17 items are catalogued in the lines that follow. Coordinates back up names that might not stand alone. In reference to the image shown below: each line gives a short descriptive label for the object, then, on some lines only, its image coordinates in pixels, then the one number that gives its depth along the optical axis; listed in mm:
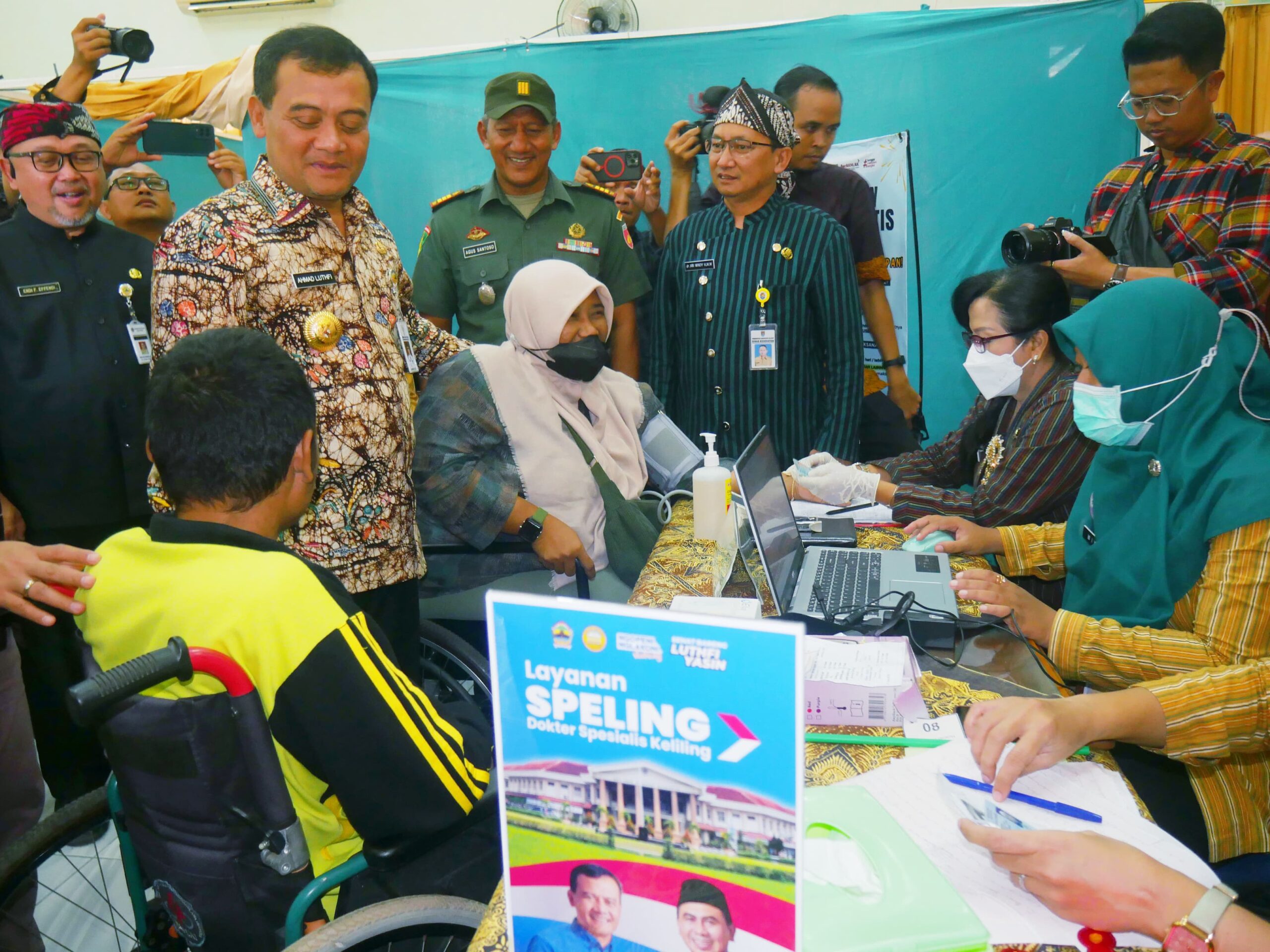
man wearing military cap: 2812
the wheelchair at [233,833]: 978
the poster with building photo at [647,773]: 614
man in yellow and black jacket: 1060
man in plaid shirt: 2398
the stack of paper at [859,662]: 1178
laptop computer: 1467
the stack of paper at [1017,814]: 843
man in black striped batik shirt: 2648
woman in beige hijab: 2092
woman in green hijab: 1336
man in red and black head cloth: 2262
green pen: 1137
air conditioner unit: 6557
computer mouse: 1833
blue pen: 977
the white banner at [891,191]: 3625
